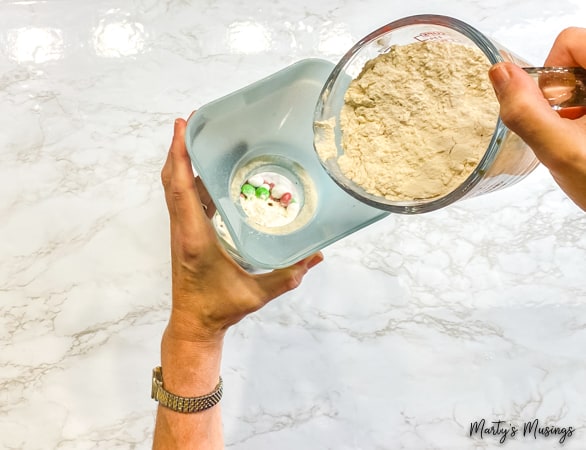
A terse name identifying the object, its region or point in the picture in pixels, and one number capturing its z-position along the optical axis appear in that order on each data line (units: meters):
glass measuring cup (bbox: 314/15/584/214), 0.43
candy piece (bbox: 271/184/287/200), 0.61
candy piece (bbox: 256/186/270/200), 0.61
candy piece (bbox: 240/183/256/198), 0.61
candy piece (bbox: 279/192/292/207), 0.61
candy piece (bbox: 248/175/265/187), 0.61
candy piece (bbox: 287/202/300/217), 0.61
